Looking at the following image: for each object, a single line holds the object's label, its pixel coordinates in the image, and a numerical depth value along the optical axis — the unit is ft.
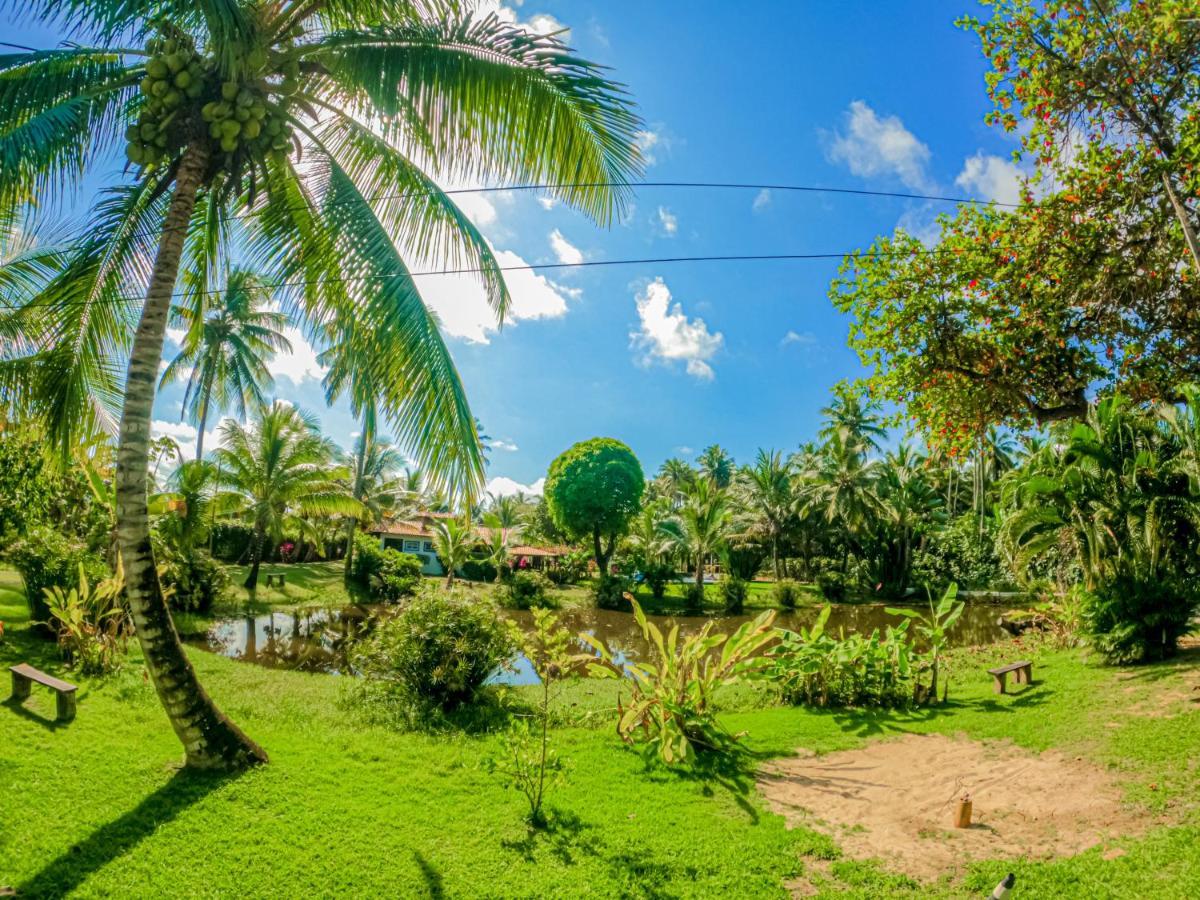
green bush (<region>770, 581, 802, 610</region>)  83.76
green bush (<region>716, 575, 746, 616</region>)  81.00
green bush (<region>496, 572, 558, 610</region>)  76.07
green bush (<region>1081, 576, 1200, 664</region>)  28.89
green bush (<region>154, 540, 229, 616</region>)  49.98
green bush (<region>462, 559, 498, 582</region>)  105.19
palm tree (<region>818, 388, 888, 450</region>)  116.22
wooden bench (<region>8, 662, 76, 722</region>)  21.27
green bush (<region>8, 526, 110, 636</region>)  33.78
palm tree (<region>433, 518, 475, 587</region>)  81.28
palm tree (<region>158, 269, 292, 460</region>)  66.33
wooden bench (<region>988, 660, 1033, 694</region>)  29.45
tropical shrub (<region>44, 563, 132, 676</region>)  27.68
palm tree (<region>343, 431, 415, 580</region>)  104.88
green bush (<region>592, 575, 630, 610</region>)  80.94
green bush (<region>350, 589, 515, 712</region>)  27.68
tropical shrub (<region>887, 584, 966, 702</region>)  28.37
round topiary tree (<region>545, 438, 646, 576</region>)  91.76
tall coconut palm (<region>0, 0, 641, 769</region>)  15.46
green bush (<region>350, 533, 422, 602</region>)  74.03
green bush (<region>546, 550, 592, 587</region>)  103.01
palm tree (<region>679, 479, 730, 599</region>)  83.71
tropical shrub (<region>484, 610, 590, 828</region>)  16.93
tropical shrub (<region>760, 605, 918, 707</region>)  29.14
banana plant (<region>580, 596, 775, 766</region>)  22.56
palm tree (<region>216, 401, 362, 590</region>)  69.05
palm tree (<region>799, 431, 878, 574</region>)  98.48
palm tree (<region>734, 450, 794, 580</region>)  109.29
